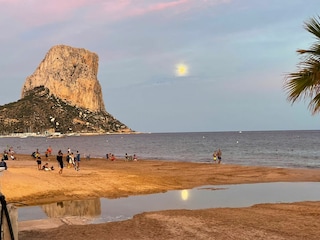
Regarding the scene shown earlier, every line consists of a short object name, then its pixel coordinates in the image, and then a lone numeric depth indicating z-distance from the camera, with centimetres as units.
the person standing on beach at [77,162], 3877
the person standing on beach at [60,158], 3371
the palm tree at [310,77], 932
